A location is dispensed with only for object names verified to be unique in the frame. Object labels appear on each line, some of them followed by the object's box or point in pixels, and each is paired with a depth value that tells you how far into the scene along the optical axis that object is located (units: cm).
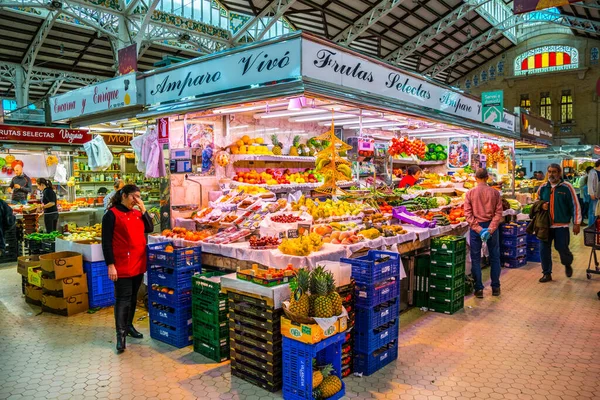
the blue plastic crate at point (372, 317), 389
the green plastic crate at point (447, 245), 550
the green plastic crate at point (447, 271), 554
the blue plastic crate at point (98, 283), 587
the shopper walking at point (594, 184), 1036
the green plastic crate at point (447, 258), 552
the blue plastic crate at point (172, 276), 455
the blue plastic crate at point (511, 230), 816
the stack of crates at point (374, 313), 390
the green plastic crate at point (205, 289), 415
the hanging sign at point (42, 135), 1155
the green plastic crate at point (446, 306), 559
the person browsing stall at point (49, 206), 970
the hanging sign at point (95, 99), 638
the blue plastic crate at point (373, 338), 390
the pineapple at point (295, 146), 839
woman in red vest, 437
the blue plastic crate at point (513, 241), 830
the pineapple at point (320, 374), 335
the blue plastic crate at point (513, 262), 830
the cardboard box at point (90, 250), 578
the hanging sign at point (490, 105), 944
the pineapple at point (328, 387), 334
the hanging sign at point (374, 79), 452
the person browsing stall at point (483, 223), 625
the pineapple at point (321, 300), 328
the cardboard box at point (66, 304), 571
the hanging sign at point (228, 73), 444
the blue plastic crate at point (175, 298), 452
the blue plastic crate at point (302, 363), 325
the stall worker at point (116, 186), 753
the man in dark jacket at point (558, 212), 677
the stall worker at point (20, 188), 1044
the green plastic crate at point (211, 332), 421
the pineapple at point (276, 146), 793
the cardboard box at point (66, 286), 566
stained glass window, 2928
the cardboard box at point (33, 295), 618
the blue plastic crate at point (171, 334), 458
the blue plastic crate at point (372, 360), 393
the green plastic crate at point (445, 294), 556
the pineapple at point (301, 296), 329
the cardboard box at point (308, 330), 320
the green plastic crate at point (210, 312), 418
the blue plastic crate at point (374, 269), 389
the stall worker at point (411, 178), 930
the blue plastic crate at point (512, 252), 830
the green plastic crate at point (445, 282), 555
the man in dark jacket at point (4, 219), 605
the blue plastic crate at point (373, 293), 389
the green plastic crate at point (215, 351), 423
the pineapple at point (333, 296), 338
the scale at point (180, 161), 629
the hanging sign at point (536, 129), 1227
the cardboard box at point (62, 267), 559
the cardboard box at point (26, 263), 628
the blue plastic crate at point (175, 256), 456
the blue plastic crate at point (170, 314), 455
